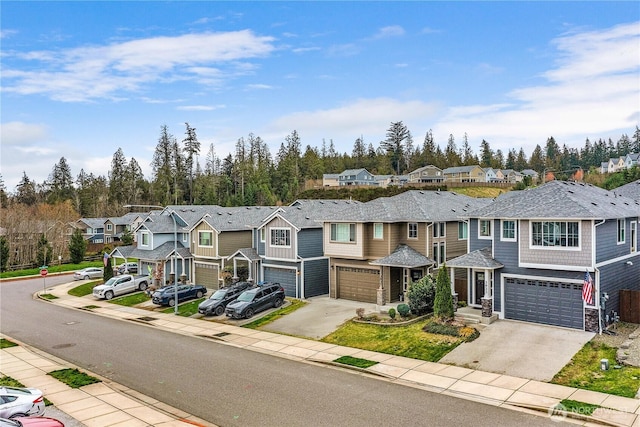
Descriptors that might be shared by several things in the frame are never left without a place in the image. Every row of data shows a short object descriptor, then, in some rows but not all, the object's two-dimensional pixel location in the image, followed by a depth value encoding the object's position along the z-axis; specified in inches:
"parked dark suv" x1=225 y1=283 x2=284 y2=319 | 1136.6
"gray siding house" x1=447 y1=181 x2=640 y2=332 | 853.8
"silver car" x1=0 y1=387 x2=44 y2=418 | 553.1
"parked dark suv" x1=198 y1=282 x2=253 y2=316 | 1203.9
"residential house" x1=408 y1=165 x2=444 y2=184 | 4343.0
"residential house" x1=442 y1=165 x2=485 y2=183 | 4296.3
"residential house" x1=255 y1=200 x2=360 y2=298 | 1312.7
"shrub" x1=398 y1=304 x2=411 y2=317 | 997.2
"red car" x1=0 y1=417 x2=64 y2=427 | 471.2
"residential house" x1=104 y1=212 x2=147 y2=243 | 3422.7
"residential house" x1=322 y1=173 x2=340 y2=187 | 4352.6
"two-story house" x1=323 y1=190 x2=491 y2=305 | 1162.0
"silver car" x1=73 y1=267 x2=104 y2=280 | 2026.3
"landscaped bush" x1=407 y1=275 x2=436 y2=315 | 1014.1
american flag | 820.6
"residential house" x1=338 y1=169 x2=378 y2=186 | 4392.2
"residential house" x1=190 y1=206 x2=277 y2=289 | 1443.2
